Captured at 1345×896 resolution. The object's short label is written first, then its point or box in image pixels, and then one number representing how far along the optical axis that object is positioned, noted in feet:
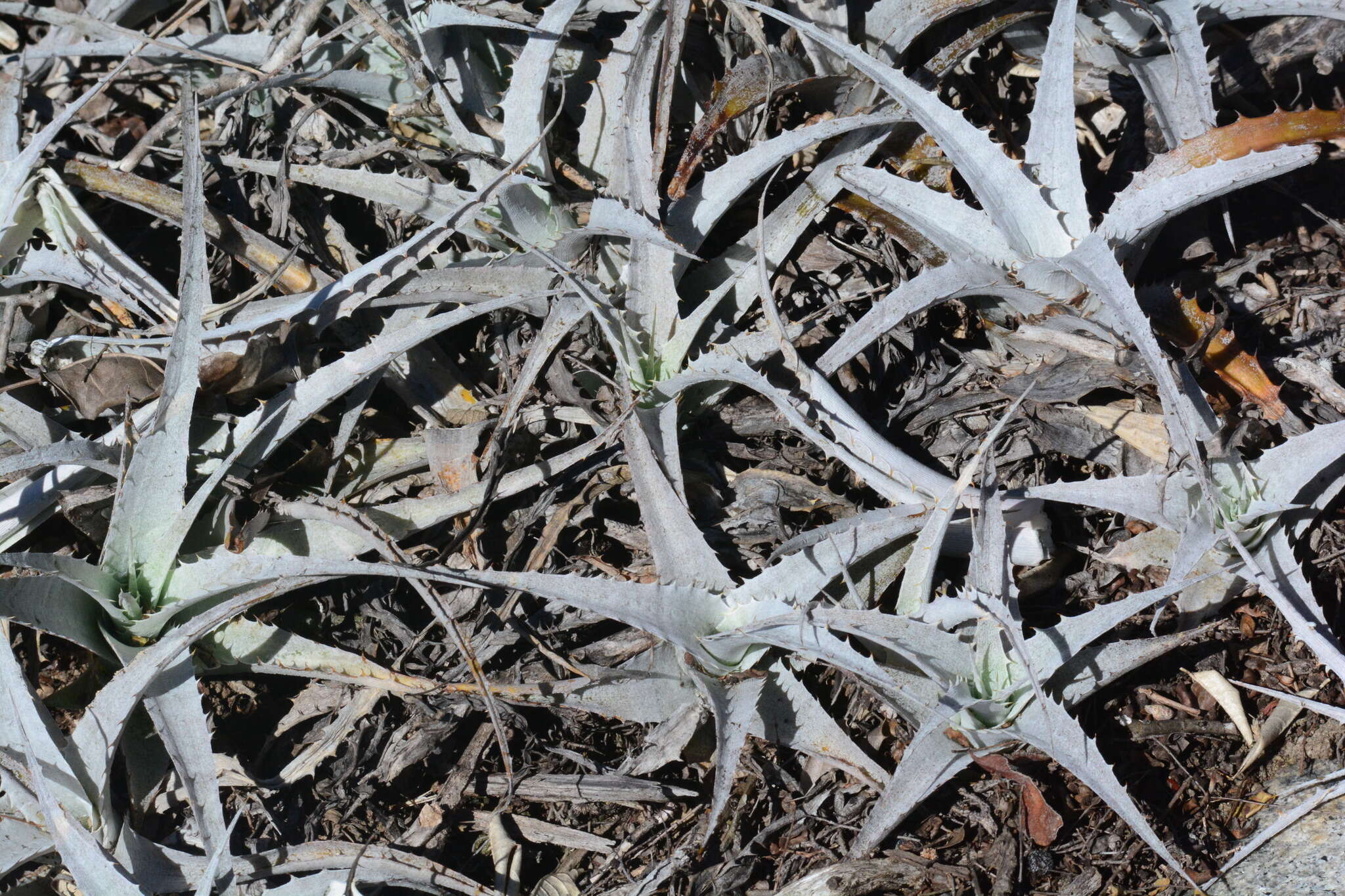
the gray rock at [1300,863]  6.52
